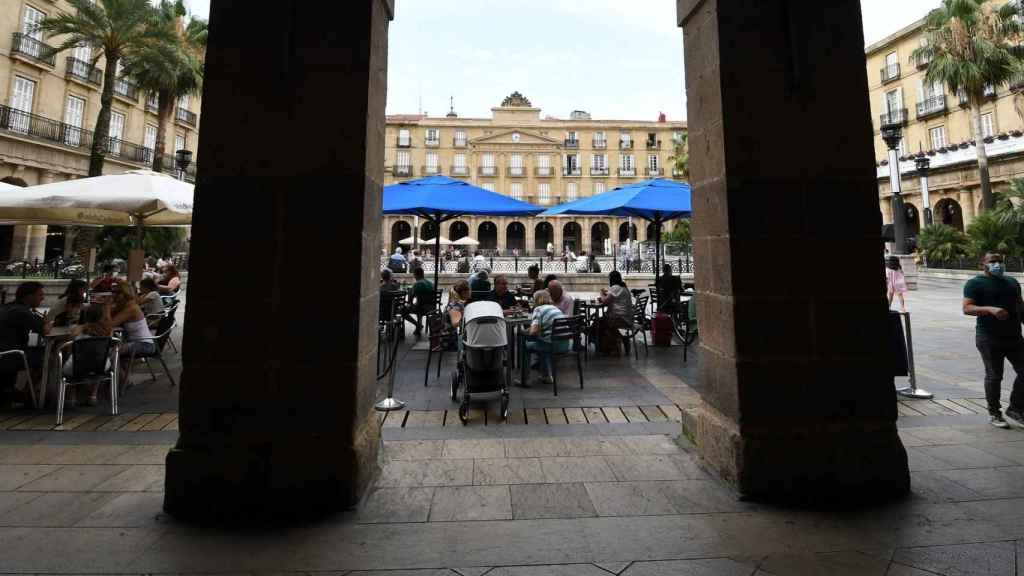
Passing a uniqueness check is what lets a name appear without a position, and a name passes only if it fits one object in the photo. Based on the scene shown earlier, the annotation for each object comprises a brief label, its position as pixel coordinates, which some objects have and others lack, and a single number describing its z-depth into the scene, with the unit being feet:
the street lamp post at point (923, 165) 58.08
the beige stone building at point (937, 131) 85.20
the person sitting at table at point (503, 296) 23.02
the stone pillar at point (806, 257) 9.16
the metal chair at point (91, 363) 14.25
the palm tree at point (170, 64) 65.26
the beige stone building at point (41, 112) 64.59
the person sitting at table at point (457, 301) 20.94
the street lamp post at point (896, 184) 48.03
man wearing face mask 13.28
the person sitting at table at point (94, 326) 14.98
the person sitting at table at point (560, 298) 19.92
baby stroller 14.82
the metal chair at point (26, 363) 14.70
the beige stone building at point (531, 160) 166.30
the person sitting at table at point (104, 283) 27.28
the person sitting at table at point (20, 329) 14.84
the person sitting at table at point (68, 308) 17.10
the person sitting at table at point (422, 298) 27.94
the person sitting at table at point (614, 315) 22.77
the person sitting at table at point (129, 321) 16.75
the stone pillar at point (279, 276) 8.59
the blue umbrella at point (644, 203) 24.67
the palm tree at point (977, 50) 74.23
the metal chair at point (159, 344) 17.37
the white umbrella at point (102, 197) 18.61
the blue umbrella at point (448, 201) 24.13
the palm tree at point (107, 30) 57.88
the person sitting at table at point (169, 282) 30.17
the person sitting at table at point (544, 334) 17.47
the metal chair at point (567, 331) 17.22
